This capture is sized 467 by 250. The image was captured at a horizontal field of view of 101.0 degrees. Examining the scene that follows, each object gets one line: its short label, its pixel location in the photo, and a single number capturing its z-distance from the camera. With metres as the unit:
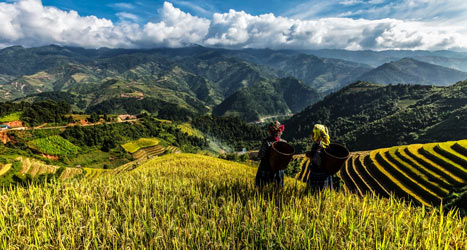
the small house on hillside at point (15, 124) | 71.32
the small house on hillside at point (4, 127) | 66.22
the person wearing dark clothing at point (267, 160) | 5.90
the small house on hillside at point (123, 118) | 120.64
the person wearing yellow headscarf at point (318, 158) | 5.28
